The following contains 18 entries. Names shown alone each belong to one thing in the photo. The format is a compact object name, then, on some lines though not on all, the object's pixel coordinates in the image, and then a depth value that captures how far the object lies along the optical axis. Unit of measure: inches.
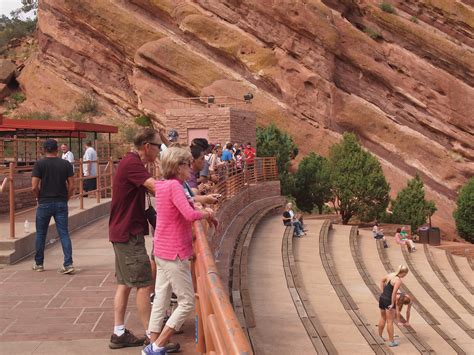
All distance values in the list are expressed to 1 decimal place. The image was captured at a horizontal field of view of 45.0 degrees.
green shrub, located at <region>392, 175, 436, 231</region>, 1264.8
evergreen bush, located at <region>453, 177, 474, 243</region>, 1269.7
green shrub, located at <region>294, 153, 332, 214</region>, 1301.7
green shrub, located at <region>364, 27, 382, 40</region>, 1563.7
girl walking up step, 428.8
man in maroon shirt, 172.4
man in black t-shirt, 269.1
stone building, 1002.1
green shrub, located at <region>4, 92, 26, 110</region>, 1581.0
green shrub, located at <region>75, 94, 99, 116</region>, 1485.0
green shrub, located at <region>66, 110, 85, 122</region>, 1428.4
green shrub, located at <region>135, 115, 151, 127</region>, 1454.4
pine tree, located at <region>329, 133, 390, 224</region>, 1236.5
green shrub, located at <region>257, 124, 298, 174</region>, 1274.6
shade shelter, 769.6
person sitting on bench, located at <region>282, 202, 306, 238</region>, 810.8
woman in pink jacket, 151.2
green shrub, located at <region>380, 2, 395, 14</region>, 1594.5
